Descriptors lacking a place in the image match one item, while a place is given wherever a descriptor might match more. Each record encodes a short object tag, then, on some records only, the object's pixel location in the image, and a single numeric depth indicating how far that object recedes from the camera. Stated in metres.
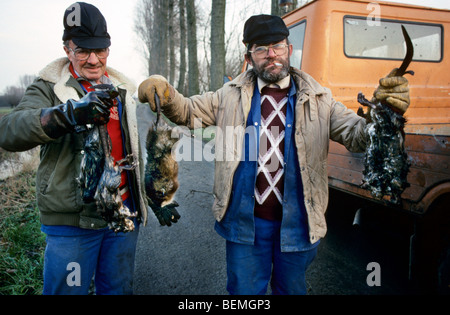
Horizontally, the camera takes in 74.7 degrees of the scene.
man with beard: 2.02
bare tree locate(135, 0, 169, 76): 23.97
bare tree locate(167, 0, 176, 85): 21.37
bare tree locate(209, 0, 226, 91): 9.06
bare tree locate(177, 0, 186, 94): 19.04
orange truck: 3.61
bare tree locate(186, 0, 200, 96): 12.54
